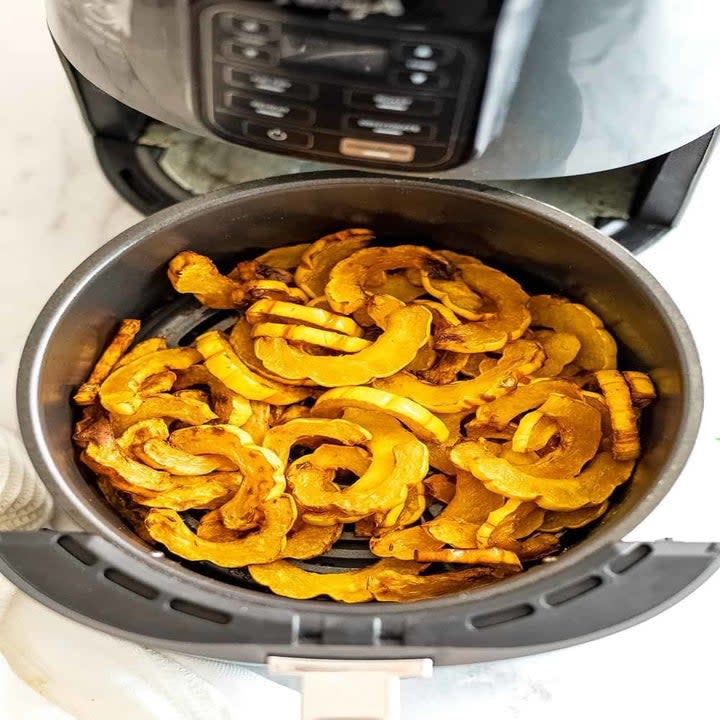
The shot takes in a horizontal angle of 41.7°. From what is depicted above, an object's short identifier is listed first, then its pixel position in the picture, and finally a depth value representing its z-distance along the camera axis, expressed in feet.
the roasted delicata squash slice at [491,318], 2.16
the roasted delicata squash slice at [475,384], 2.10
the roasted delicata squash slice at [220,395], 2.14
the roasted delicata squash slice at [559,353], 2.19
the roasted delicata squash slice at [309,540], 2.02
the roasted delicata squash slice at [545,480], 1.93
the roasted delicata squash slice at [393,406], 2.02
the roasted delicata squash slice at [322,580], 1.92
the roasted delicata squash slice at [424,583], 1.90
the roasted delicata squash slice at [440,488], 2.08
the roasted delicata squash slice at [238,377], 2.12
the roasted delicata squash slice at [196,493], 2.01
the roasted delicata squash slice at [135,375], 2.08
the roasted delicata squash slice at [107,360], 2.10
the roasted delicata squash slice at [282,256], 2.30
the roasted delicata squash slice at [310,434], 2.05
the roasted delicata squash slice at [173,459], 2.02
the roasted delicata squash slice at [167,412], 2.11
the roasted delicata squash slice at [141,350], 2.19
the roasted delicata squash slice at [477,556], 1.85
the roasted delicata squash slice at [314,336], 2.13
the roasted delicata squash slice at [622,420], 1.97
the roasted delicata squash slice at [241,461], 1.95
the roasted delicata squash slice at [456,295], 2.25
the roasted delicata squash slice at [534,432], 2.02
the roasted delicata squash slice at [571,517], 1.99
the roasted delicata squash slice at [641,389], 2.01
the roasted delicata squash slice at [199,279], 2.19
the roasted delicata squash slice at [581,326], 2.17
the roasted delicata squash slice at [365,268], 2.21
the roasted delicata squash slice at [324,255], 2.25
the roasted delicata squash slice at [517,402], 2.08
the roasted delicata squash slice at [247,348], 2.16
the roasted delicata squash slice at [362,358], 2.11
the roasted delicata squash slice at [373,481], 1.95
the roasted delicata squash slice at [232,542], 1.93
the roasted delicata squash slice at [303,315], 2.15
